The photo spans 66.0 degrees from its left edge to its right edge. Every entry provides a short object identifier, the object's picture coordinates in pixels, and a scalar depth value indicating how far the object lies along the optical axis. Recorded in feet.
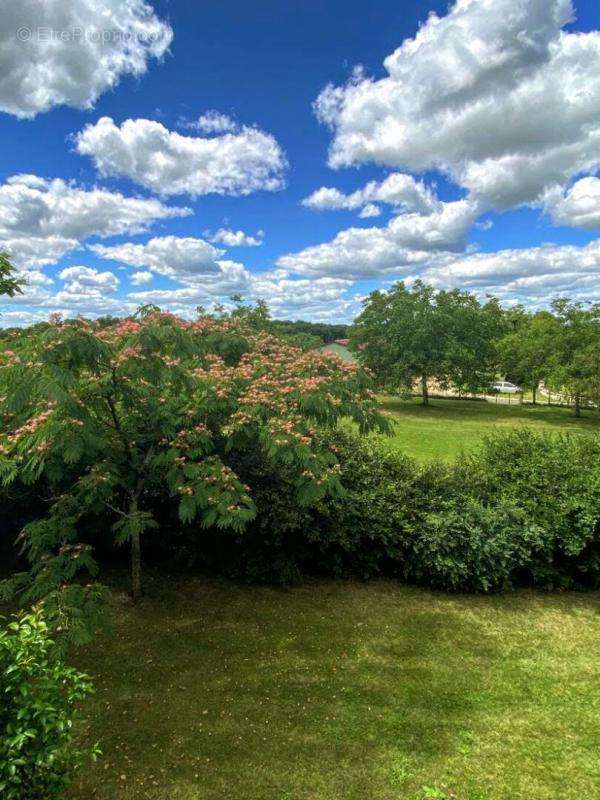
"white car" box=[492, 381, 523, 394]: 160.35
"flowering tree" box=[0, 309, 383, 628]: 15.93
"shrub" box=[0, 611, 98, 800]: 7.55
